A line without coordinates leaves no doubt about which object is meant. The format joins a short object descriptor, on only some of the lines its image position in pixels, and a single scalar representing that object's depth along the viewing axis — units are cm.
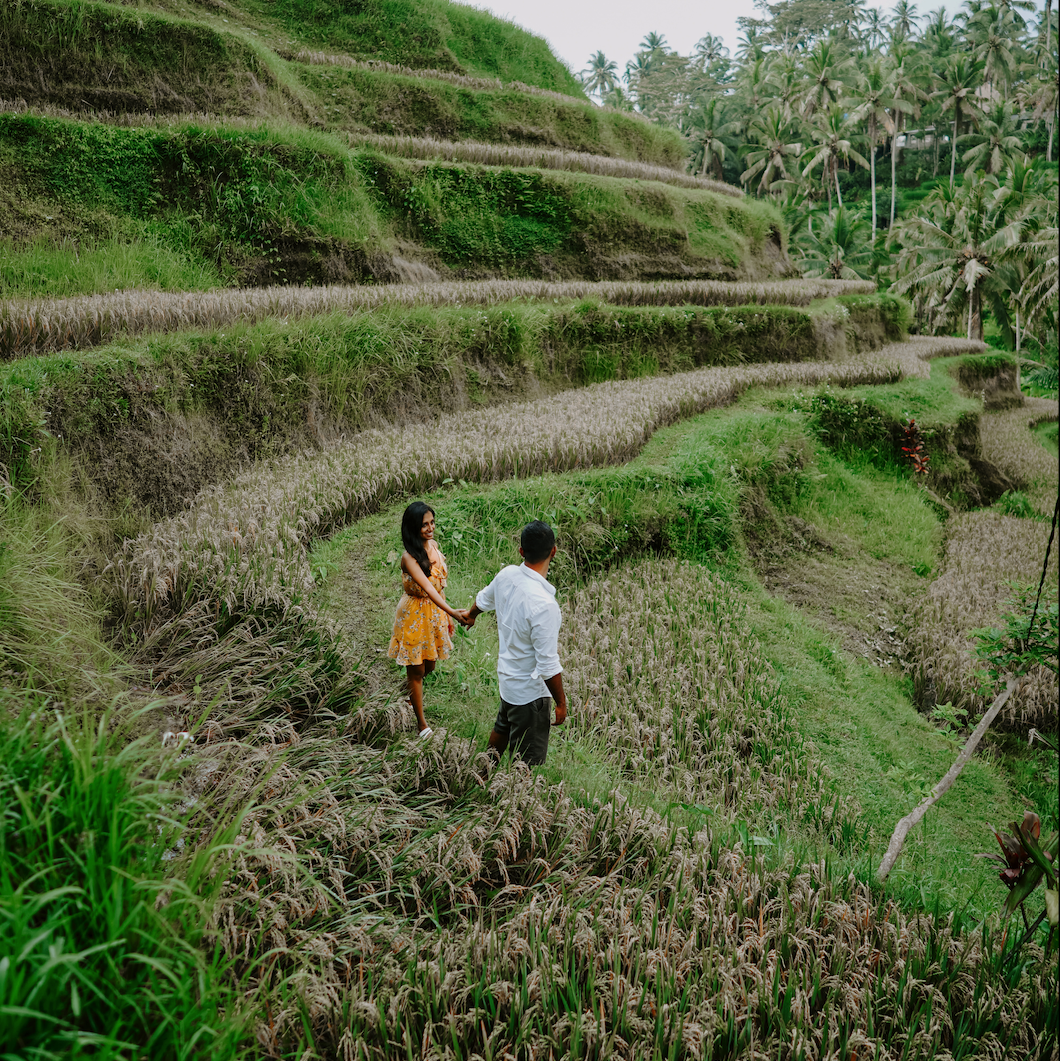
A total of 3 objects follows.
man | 336
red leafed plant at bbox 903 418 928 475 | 1269
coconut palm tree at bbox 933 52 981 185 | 4066
